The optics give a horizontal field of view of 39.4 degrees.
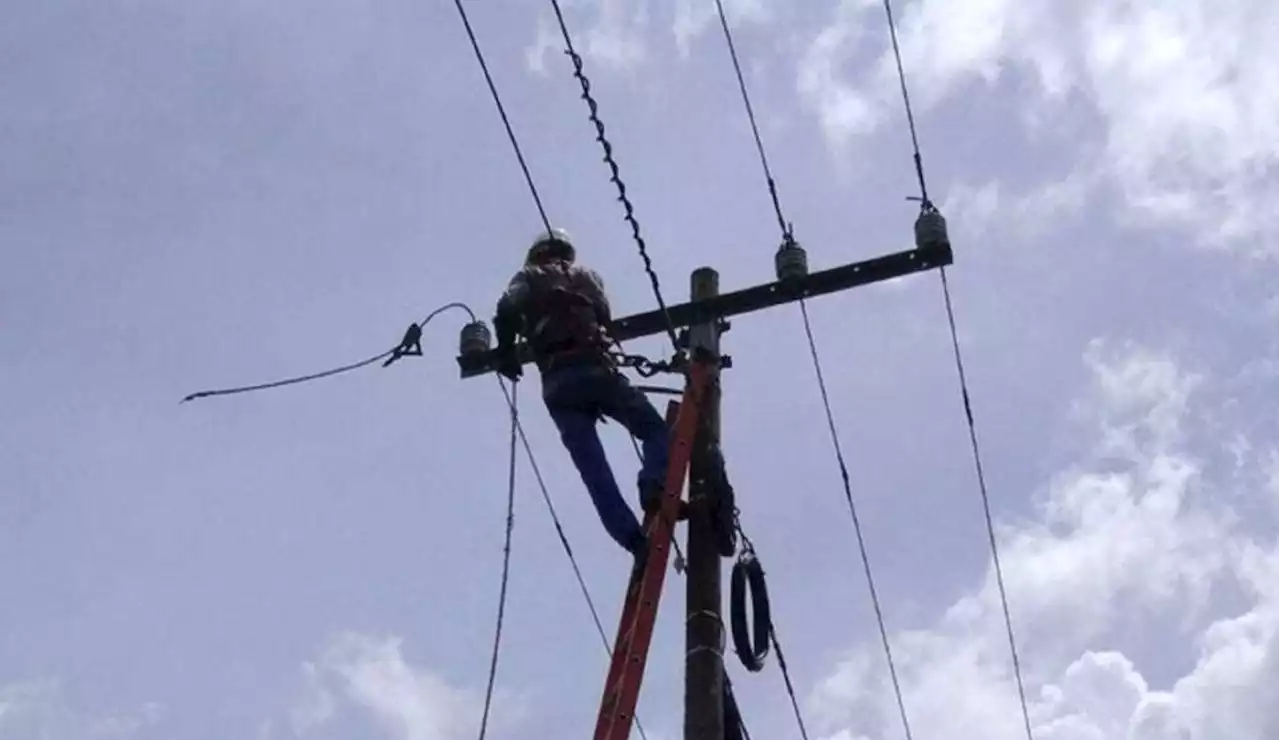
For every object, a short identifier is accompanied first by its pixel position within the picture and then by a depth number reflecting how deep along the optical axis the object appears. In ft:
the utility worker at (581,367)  27.89
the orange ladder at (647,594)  23.07
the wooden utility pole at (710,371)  24.85
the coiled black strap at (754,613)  28.40
